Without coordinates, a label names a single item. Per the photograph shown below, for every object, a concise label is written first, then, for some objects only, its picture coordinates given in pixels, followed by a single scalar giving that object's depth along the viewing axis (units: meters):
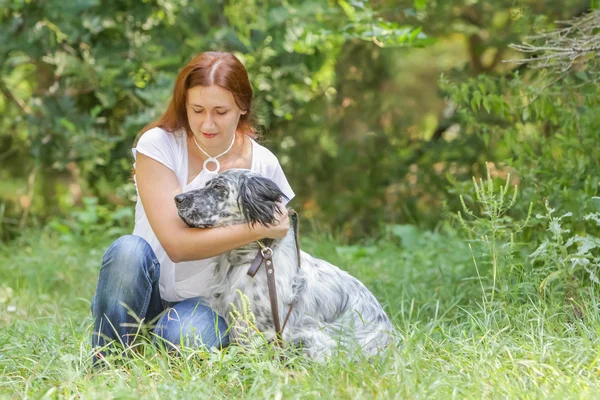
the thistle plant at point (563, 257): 6.18
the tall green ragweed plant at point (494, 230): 5.90
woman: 5.86
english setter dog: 5.72
